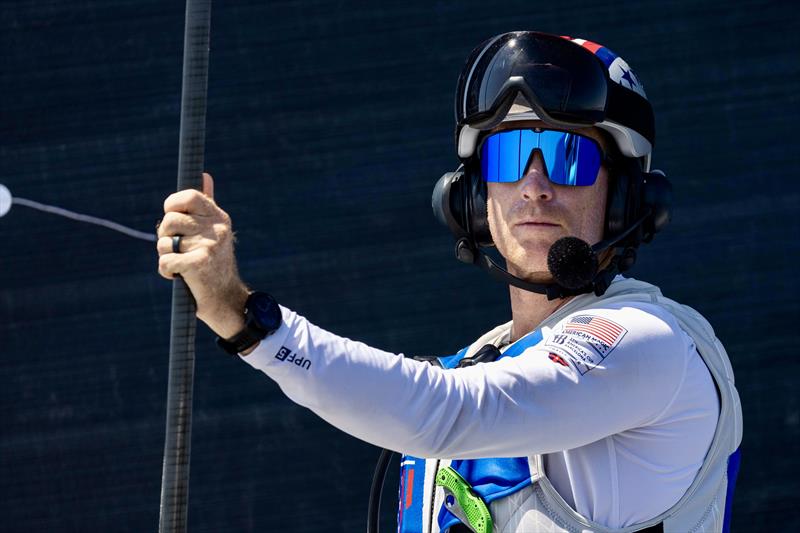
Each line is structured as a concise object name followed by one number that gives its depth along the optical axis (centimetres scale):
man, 540
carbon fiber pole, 539
